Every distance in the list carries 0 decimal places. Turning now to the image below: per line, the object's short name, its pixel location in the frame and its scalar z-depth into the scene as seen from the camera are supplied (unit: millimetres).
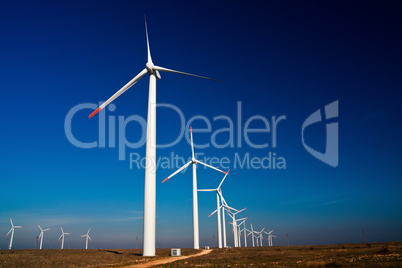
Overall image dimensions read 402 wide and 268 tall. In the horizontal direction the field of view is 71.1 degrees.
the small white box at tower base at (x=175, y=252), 52950
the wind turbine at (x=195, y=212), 82062
